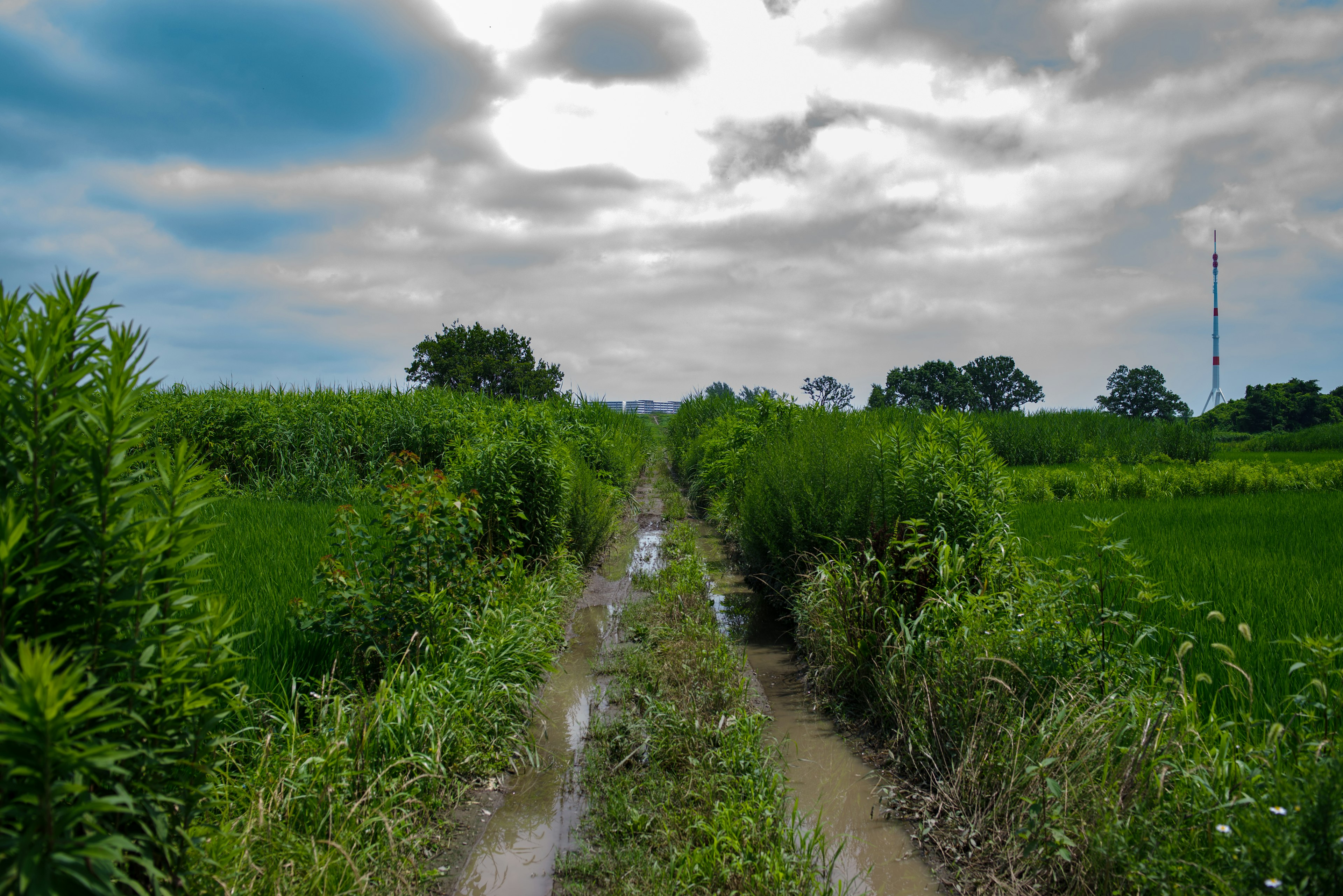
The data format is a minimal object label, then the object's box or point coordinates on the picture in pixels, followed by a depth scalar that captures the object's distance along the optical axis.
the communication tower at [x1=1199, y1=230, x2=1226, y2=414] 46.44
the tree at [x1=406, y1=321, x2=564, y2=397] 42.78
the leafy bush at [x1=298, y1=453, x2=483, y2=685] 4.27
